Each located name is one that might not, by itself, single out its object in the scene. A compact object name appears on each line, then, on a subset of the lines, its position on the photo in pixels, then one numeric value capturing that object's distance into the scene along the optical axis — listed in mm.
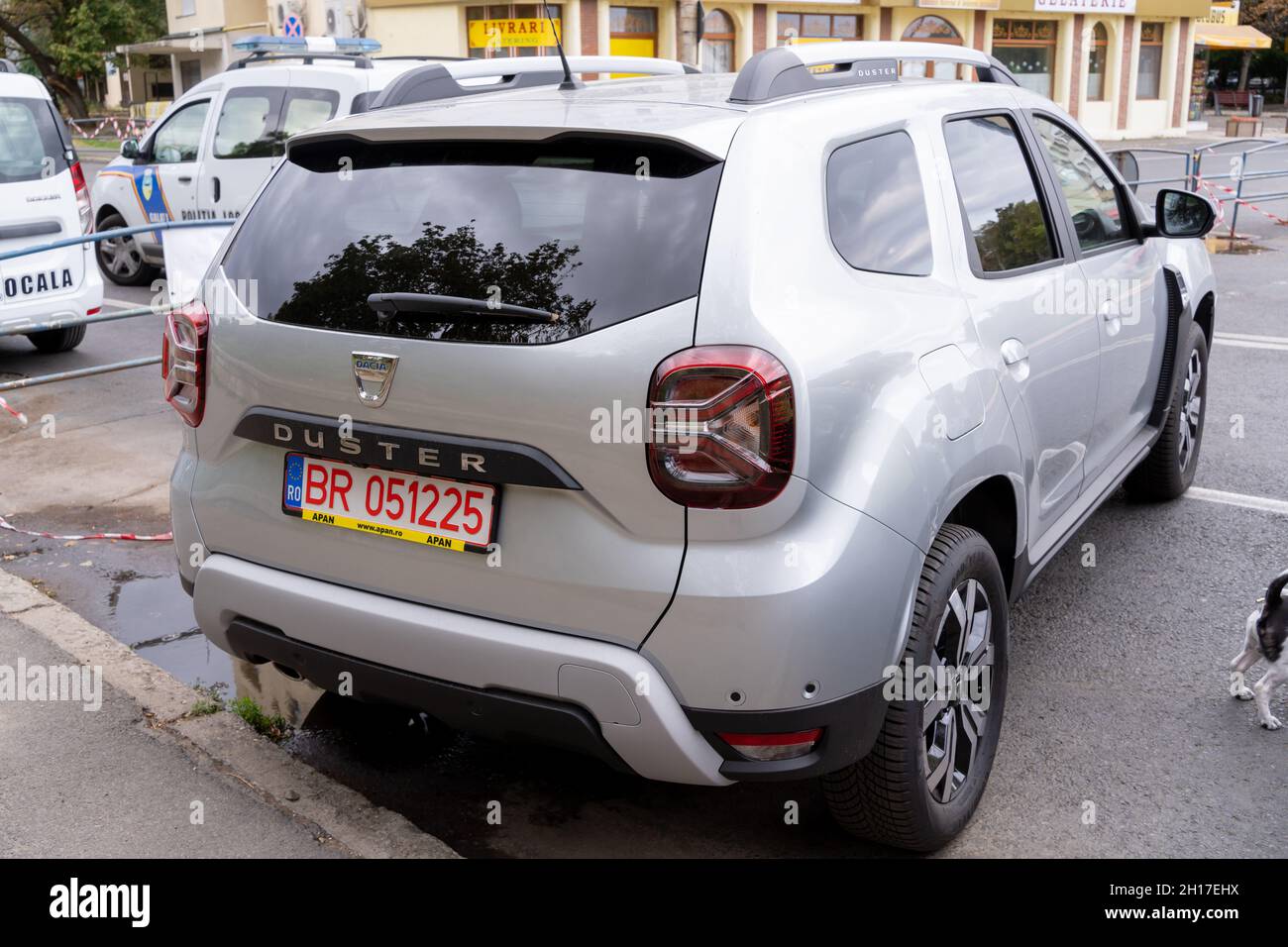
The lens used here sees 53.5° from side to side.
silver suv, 2590
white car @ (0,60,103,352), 8664
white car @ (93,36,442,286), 11203
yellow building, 29797
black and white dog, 3777
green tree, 44875
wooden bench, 53562
